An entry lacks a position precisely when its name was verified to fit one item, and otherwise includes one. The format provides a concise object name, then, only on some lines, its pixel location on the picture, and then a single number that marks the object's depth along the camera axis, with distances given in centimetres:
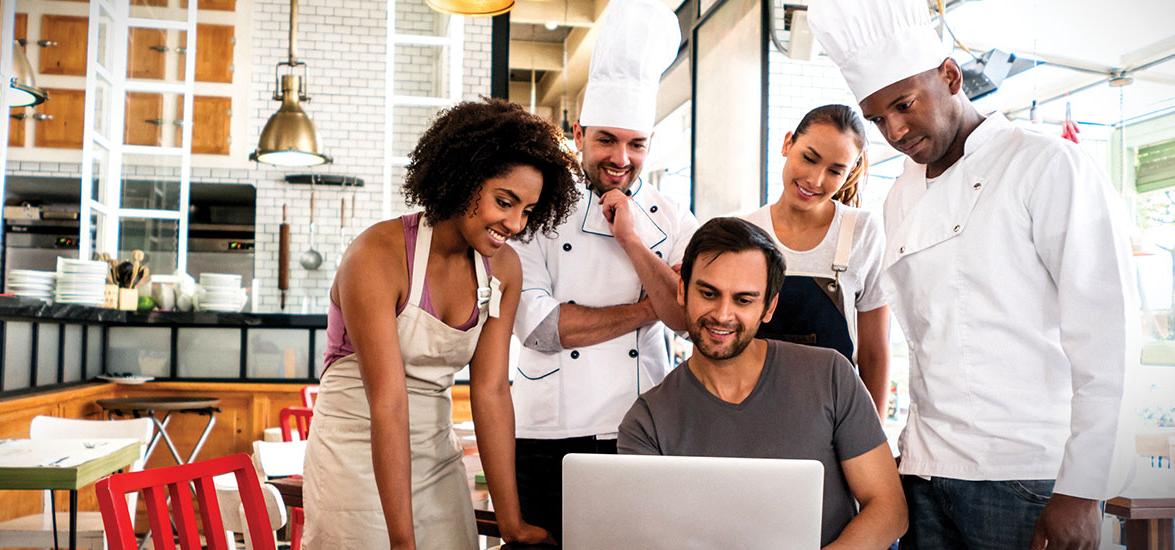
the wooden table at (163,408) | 527
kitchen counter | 603
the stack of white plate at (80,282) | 548
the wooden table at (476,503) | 216
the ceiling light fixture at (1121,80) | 363
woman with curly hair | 177
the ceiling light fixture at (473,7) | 420
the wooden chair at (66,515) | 353
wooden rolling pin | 837
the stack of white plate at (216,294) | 622
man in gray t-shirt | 177
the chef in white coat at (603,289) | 214
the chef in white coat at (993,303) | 149
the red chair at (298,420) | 401
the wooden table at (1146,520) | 281
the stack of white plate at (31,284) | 534
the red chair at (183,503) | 165
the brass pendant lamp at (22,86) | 489
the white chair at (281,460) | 344
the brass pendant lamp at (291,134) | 650
